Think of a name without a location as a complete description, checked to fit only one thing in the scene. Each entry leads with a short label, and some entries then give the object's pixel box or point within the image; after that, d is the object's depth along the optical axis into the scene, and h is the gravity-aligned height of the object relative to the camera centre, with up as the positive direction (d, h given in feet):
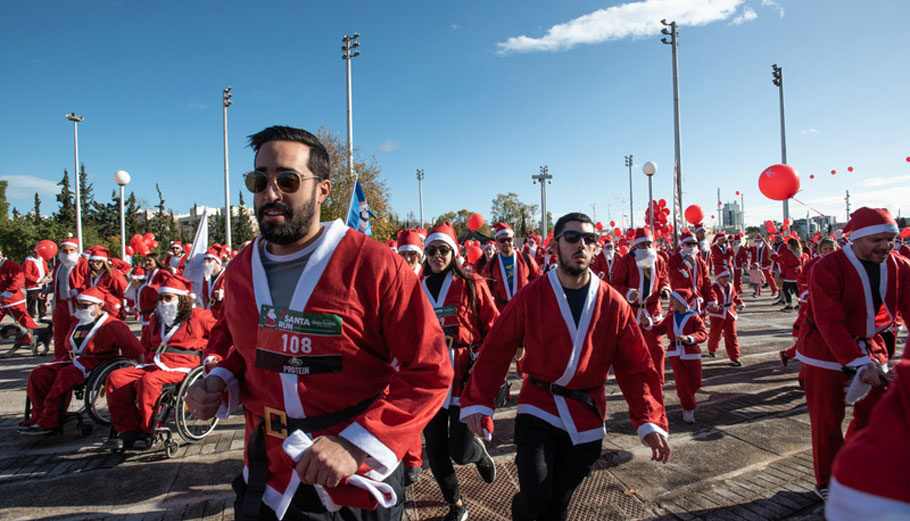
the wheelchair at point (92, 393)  17.08 -4.43
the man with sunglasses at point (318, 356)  5.33 -1.07
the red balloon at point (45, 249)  40.86 +1.89
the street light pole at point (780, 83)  78.69 +28.28
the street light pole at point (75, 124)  66.53 +20.71
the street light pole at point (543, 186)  142.26 +22.26
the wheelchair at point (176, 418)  16.01 -5.10
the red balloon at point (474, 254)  38.75 +0.54
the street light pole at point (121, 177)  52.75 +10.06
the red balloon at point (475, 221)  58.59 +4.81
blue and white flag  21.86 +2.43
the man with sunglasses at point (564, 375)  8.70 -2.22
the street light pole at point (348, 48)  70.80 +31.67
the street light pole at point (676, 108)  53.67 +18.50
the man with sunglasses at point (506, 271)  25.82 -0.61
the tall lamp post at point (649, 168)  58.75 +10.62
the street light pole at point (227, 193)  70.95 +11.06
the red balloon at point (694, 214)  53.01 +4.48
